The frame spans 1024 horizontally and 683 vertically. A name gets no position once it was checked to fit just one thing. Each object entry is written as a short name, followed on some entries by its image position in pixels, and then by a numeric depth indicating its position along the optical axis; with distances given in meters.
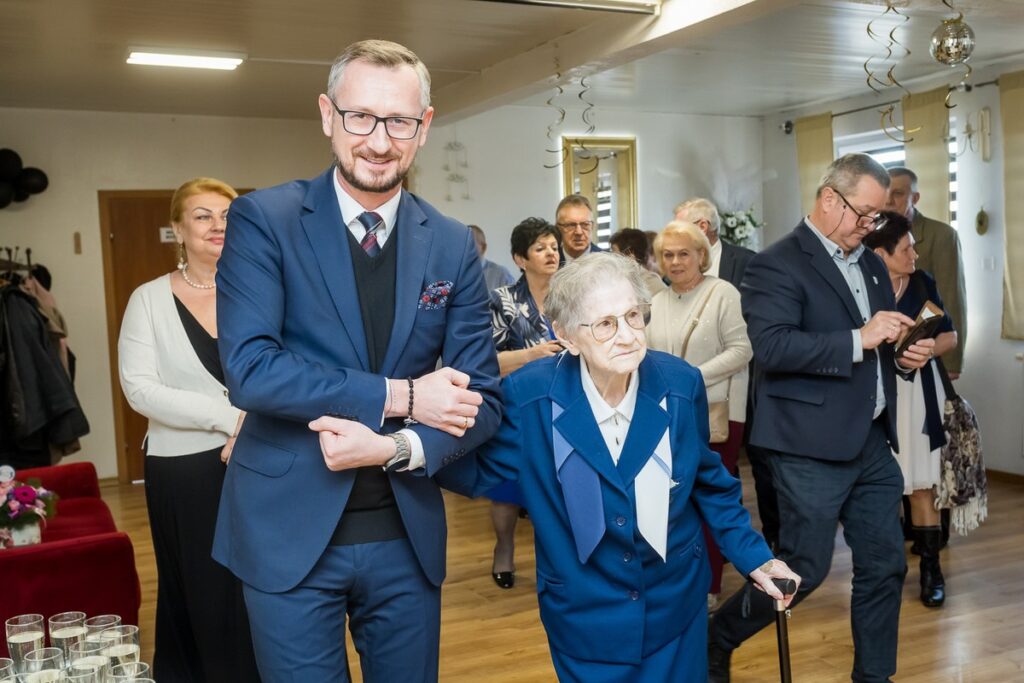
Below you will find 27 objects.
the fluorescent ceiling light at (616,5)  5.00
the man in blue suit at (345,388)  1.82
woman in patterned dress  4.64
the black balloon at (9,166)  8.02
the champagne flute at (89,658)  1.99
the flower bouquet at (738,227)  9.97
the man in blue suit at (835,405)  3.35
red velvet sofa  3.82
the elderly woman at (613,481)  2.22
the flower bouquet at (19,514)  4.07
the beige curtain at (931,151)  8.11
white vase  4.11
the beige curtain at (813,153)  9.65
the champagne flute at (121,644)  2.09
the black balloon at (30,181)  8.16
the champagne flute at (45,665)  2.06
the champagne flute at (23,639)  2.17
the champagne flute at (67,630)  2.25
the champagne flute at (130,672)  1.94
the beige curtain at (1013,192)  7.59
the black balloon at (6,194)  7.97
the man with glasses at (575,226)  5.20
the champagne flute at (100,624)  2.34
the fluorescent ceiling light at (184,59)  6.43
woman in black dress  3.14
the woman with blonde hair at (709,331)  4.50
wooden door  8.74
